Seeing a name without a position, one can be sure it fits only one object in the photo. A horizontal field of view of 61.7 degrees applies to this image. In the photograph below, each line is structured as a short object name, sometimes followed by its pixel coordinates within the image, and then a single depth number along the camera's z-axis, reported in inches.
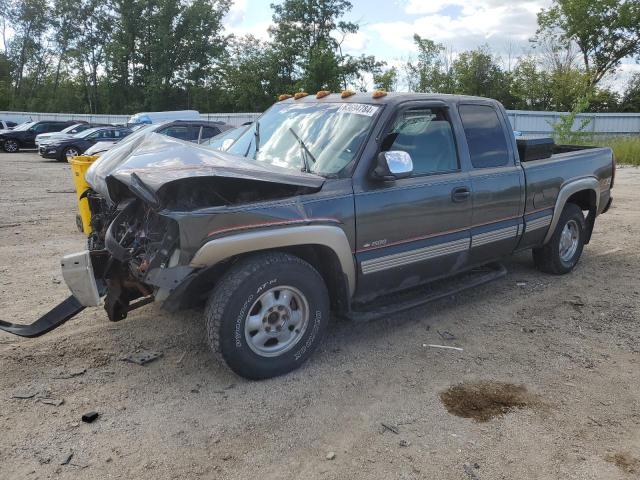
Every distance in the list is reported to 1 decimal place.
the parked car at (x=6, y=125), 1217.6
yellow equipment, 270.8
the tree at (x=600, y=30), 1643.7
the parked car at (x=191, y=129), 542.3
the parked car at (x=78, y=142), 850.8
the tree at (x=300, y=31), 1737.2
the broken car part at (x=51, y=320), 149.2
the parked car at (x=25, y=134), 1064.8
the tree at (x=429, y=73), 1628.9
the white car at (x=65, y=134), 927.7
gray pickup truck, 131.3
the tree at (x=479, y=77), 1614.2
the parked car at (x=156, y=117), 922.1
